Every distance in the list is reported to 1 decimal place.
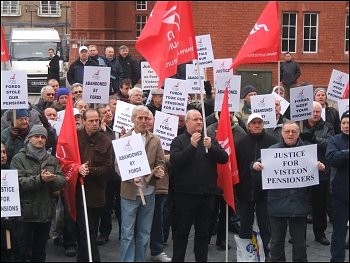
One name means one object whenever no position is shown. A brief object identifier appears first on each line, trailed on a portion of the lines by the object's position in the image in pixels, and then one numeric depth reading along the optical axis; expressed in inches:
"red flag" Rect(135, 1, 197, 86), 319.6
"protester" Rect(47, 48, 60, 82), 869.8
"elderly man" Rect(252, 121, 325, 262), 299.9
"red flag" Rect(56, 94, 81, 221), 306.2
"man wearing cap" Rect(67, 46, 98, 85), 546.9
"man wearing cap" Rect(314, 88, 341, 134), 401.1
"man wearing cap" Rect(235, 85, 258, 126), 393.4
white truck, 1091.9
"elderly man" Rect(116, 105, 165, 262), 305.4
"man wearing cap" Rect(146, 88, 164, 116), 400.5
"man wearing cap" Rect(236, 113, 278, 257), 324.2
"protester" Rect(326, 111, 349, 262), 303.4
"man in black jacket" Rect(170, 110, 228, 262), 298.7
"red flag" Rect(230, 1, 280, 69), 380.5
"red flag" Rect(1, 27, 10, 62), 330.2
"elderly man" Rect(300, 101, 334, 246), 366.6
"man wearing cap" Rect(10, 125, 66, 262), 295.4
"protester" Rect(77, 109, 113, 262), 312.0
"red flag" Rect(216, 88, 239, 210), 320.5
